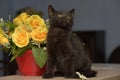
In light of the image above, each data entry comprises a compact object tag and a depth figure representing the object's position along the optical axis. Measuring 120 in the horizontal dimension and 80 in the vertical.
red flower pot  1.48
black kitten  1.35
